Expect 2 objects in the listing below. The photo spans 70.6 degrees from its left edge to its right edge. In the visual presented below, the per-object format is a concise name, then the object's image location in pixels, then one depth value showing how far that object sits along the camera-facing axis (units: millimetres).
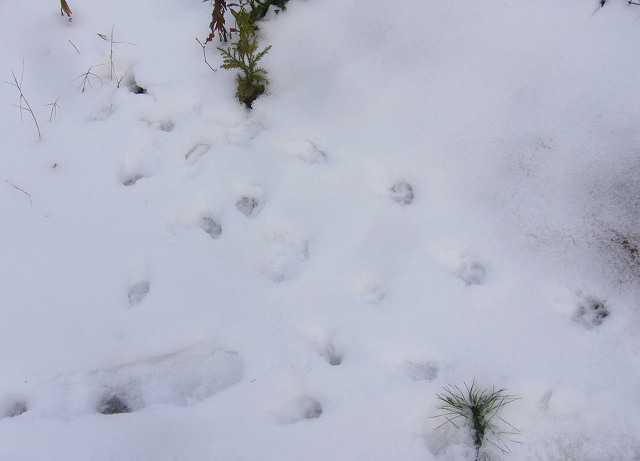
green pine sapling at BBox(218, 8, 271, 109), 2236
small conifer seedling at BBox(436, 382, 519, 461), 1696
